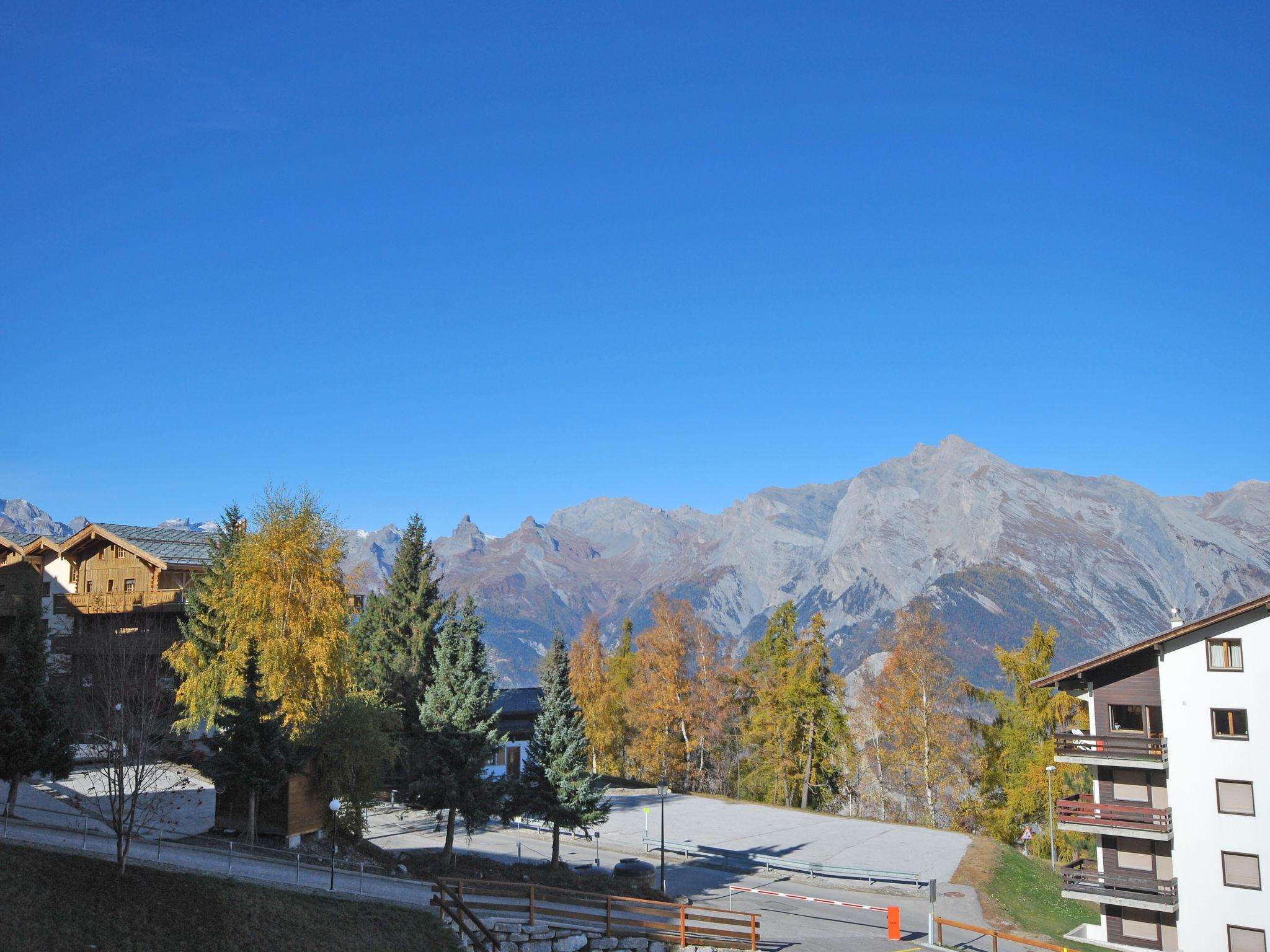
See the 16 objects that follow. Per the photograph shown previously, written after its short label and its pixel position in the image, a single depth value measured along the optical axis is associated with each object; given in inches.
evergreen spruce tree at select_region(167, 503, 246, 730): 1487.5
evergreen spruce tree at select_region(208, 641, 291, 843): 1001.5
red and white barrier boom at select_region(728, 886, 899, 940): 1053.2
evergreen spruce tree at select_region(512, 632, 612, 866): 1315.2
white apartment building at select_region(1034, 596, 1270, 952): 1141.7
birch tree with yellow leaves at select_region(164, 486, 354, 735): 1400.1
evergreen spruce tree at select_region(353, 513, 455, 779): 1972.2
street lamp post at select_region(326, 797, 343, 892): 1077.1
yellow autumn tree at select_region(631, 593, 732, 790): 2481.5
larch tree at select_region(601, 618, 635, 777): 2704.2
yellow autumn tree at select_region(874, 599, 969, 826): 2070.6
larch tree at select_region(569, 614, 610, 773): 2689.5
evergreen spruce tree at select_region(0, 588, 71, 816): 999.0
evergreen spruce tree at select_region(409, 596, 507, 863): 1226.6
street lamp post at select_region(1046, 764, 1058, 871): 1728.0
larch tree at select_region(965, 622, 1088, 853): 1819.6
